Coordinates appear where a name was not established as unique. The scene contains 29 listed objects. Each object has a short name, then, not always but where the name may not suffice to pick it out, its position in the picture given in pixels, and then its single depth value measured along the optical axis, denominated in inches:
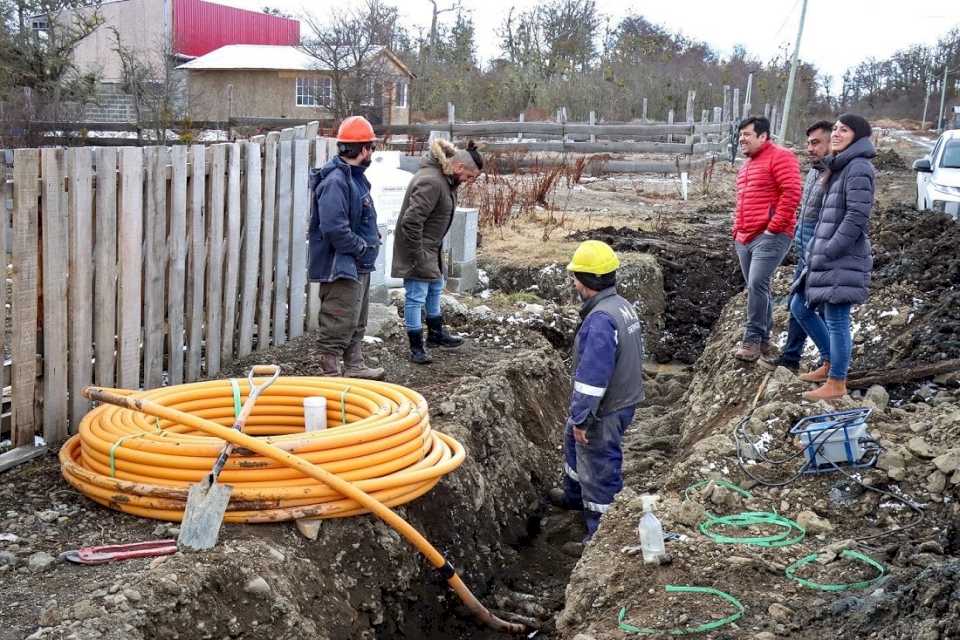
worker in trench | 216.4
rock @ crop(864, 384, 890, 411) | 271.1
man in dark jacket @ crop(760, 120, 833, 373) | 279.7
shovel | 169.6
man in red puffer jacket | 290.2
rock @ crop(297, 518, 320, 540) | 185.9
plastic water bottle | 183.0
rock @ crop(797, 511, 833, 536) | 199.0
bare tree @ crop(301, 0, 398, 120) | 1152.8
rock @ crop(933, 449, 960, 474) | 207.5
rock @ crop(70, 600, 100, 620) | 144.8
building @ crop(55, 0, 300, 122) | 1673.2
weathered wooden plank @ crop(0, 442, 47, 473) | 206.4
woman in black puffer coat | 248.5
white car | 615.5
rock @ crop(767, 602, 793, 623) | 160.2
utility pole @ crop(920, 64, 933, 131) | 2318.8
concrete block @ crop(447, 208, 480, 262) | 407.5
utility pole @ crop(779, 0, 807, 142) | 1080.8
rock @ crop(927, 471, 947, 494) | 207.8
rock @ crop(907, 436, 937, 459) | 219.9
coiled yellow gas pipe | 183.5
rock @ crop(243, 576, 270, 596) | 164.4
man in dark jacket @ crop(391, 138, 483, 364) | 290.8
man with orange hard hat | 251.8
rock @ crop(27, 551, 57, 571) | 165.8
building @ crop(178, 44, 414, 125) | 1444.4
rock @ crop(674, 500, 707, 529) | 200.5
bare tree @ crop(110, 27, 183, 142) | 900.0
